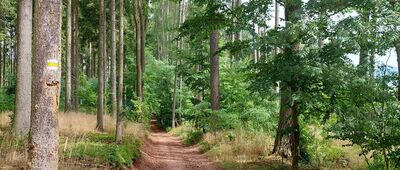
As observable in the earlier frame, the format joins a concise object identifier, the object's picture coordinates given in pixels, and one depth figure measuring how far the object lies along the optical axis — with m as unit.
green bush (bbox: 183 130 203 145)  18.55
